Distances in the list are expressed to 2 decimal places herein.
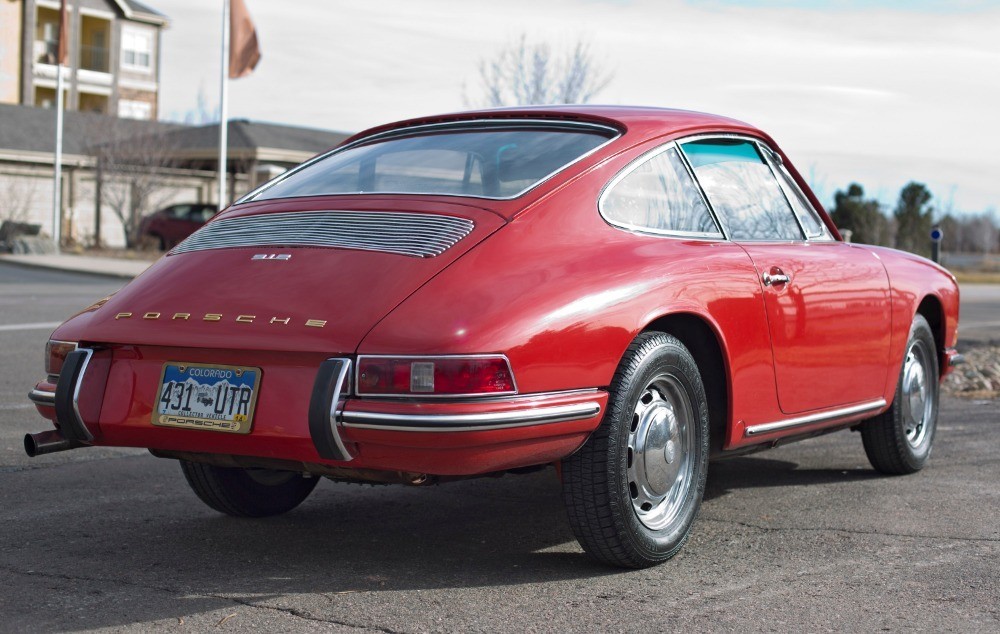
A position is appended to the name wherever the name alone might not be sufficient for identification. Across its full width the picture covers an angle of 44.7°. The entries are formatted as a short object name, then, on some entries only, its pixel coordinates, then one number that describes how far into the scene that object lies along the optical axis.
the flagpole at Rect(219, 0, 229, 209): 26.98
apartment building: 51.41
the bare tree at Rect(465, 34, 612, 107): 37.06
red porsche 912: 3.46
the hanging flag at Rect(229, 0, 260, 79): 27.05
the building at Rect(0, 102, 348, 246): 36.62
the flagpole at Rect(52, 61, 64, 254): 34.72
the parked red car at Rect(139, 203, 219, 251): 33.34
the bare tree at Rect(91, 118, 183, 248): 35.62
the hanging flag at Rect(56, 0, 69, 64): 35.81
